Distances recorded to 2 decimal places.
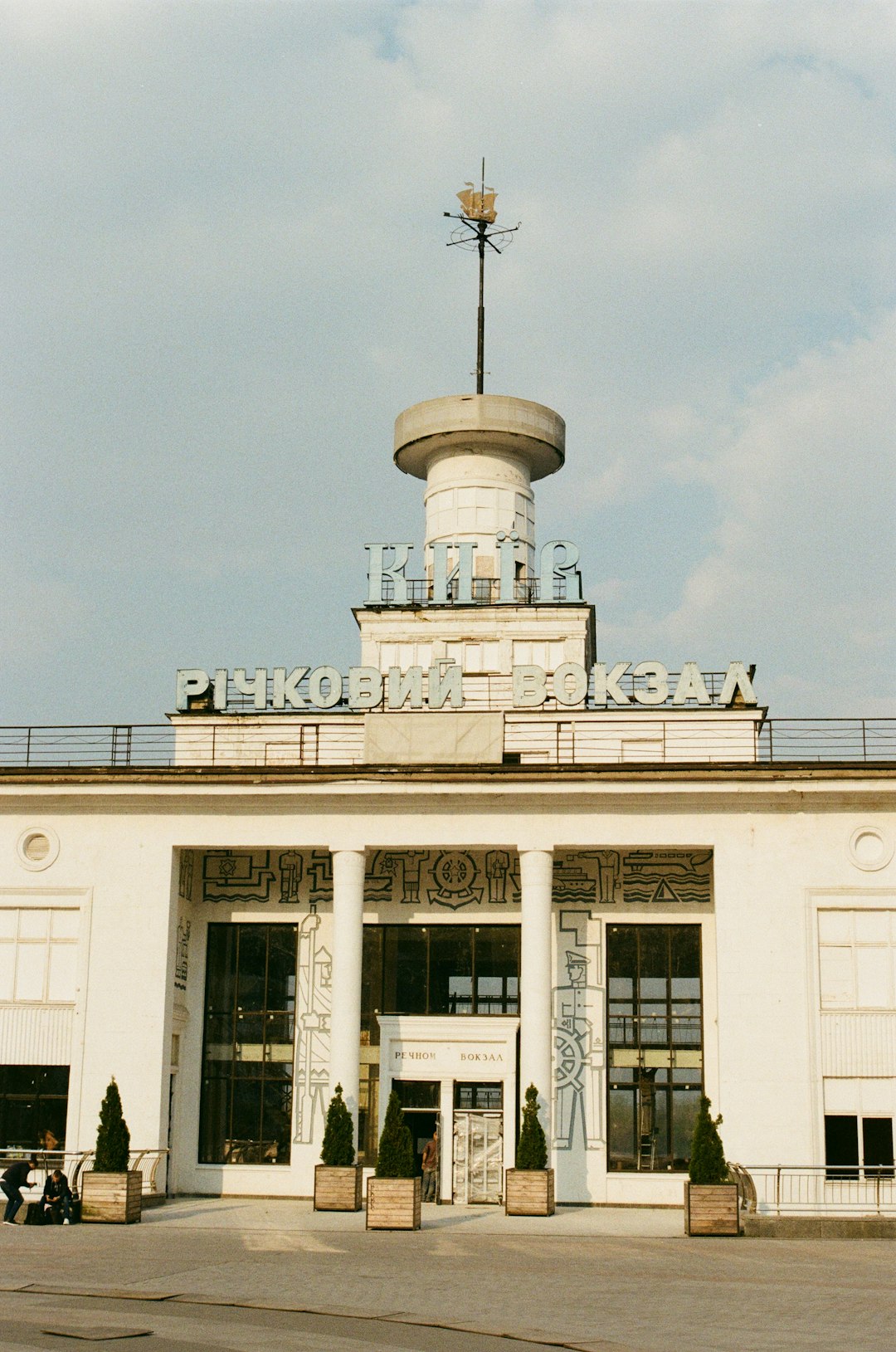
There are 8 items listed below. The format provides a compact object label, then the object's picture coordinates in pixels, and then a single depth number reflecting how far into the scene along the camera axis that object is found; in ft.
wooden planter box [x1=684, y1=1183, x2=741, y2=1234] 100.58
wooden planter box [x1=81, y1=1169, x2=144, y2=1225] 104.83
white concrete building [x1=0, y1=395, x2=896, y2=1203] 120.78
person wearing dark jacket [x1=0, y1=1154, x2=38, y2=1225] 102.42
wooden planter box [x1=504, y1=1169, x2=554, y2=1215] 112.68
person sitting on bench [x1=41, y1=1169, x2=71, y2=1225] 101.91
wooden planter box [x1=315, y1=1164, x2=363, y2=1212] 112.16
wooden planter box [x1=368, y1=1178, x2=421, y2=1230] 101.04
